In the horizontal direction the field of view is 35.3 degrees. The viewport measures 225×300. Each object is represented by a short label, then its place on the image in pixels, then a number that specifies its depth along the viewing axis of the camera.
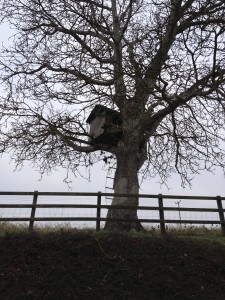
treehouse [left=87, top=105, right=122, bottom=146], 11.19
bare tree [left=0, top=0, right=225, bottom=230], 9.41
